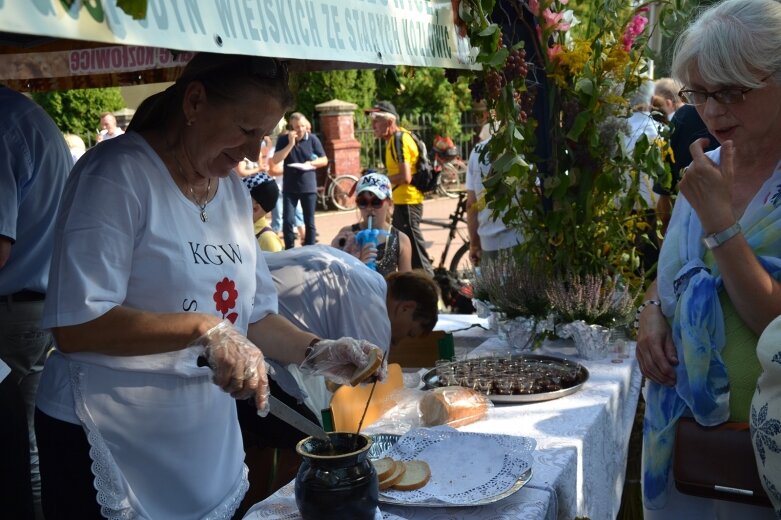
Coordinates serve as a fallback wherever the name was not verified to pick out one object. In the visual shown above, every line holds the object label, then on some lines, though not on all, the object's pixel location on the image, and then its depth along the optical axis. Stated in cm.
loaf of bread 195
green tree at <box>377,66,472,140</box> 1712
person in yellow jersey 671
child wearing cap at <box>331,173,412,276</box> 447
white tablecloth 148
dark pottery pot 123
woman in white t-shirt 140
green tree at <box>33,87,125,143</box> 1275
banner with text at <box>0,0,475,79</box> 99
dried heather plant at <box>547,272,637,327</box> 267
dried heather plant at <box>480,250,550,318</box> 277
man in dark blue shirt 905
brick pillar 1423
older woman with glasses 153
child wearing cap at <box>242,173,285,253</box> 430
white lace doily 149
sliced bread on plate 151
